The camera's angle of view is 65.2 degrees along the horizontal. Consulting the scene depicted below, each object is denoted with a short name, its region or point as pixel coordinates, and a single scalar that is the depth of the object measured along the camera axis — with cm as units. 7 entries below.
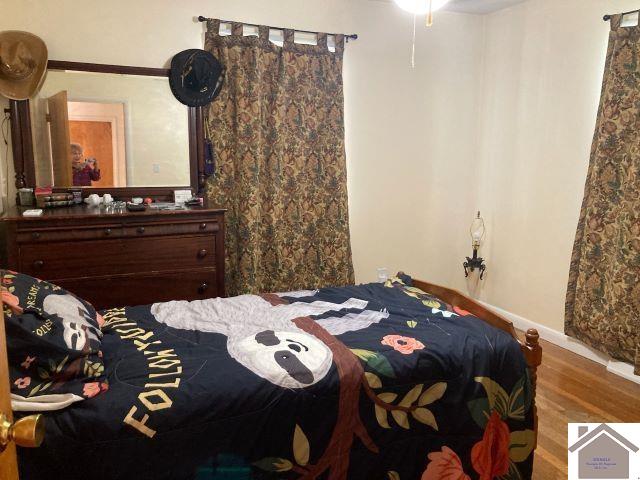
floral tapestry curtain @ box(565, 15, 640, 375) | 295
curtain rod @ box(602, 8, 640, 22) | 296
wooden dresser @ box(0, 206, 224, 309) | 269
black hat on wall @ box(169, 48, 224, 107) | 337
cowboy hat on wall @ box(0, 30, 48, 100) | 297
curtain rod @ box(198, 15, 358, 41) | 337
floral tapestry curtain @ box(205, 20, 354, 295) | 352
